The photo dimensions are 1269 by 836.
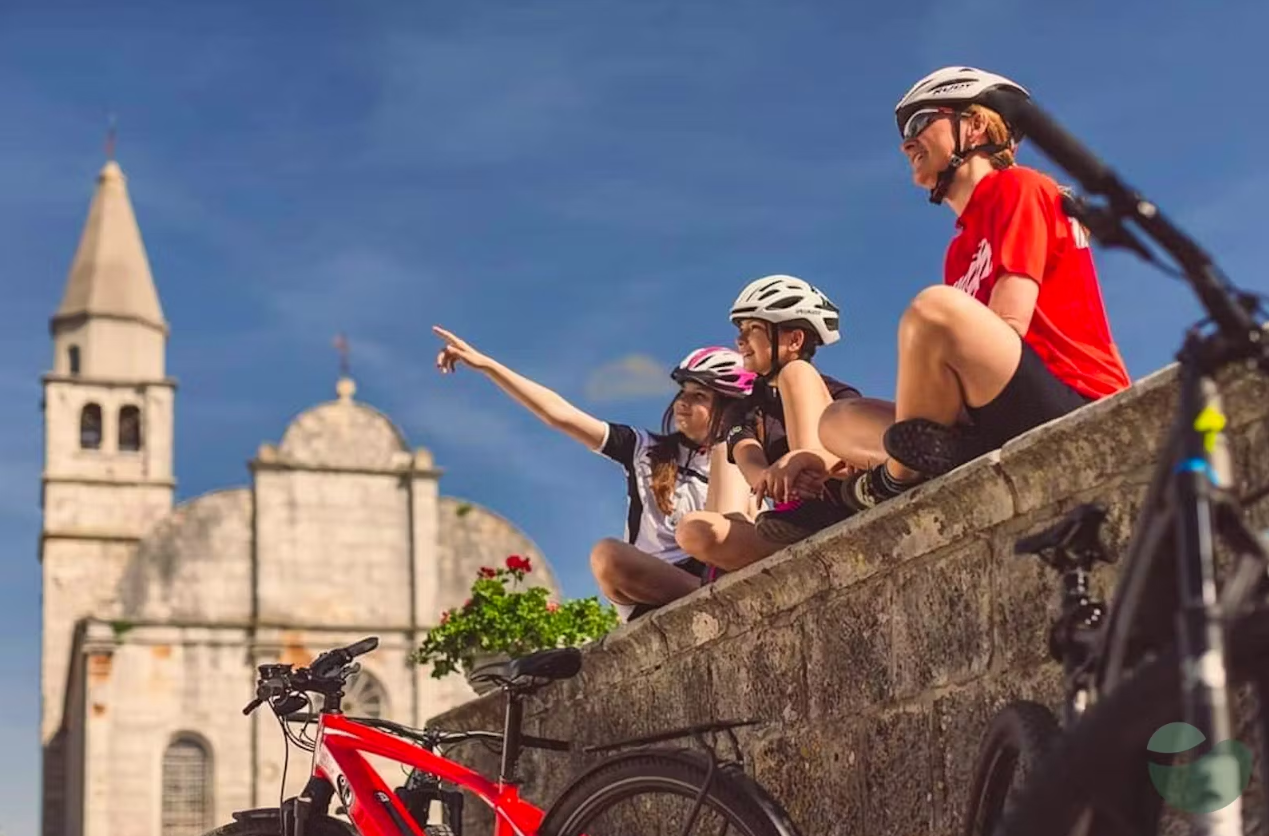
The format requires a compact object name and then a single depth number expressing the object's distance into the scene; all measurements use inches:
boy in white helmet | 172.1
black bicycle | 80.0
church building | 1205.1
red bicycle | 128.6
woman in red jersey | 139.2
